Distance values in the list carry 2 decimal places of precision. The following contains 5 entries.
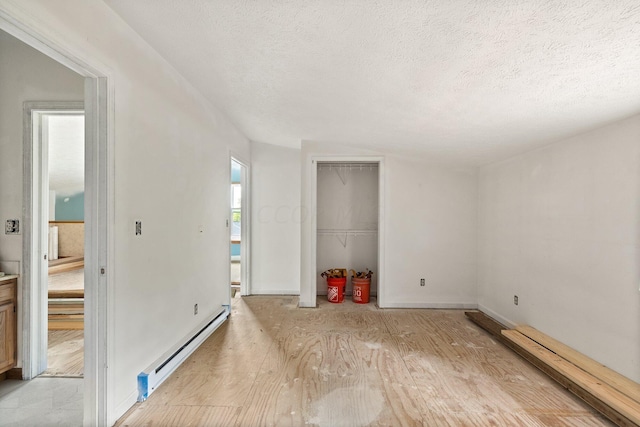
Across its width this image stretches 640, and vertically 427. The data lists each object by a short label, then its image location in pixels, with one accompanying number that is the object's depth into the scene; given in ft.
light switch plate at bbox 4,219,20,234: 7.89
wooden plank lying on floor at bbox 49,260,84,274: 14.80
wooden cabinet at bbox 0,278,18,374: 7.57
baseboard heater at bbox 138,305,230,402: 7.12
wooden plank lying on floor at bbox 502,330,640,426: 6.19
